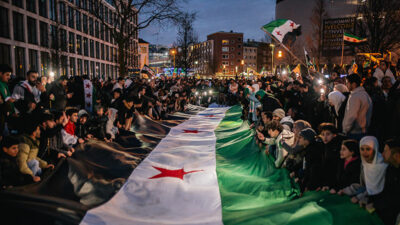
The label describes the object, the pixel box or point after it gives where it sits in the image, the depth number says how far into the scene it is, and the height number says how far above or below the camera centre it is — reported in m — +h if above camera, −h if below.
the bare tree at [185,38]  35.06 +5.57
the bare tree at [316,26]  38.00 +8.17
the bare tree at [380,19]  21.62 +4.90
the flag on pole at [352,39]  14.66 +2.33
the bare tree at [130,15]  18.87 +4.50
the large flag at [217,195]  3.63 -1.76
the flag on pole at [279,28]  12.88 +2.46
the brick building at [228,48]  123.75 +15.37
